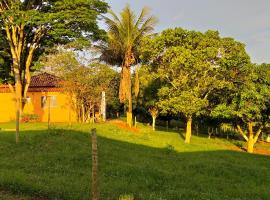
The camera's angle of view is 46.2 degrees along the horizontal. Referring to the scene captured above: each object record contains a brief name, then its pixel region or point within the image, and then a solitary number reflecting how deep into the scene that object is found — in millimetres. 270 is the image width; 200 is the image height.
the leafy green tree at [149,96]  37796
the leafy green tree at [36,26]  27369
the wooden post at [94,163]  6988
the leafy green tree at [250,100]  29331
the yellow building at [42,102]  37299
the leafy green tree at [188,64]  28023
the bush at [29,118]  33182
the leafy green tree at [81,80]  34635
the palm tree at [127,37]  35071
